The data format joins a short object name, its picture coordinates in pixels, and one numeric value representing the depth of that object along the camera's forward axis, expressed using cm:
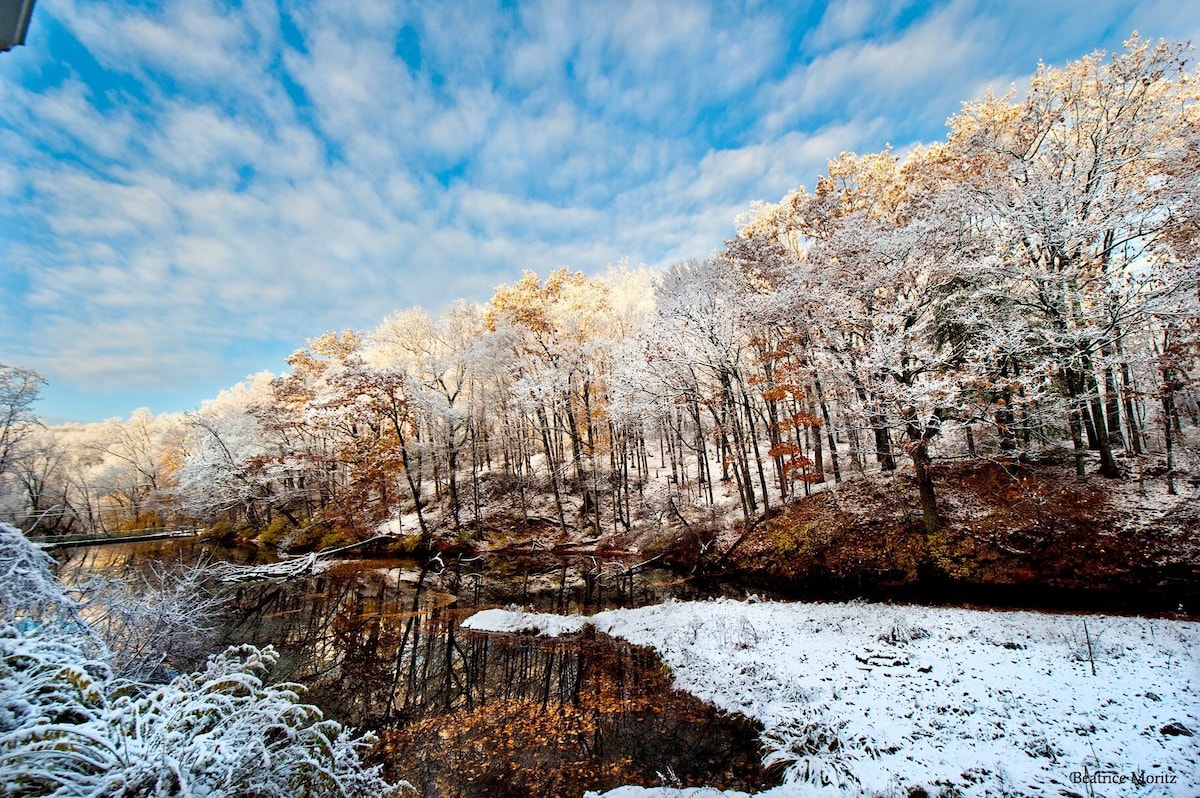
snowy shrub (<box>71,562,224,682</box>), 708
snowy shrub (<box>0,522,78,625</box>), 315
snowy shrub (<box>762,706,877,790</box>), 621
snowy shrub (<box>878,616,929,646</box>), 963
